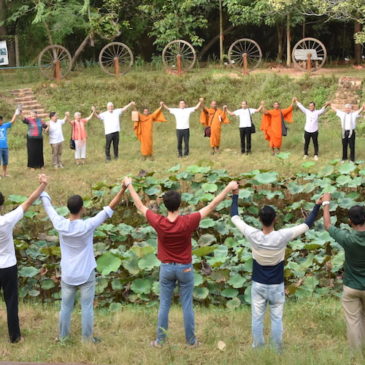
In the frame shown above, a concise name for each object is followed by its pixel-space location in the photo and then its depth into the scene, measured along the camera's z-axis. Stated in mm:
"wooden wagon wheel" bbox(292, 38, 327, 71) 19000
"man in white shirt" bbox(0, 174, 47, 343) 4816
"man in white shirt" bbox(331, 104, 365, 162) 12195
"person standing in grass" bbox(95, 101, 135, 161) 13172
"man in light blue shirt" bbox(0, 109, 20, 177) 11758
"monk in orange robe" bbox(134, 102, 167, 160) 13328
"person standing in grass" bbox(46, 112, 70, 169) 12633
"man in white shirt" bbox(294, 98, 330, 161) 12641
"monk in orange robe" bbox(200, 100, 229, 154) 13499
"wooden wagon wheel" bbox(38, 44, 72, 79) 19312
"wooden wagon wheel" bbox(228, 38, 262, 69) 19591
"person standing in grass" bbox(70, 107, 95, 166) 12930
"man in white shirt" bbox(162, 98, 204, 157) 13352
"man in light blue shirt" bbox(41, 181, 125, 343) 4730
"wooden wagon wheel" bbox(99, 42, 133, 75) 19625
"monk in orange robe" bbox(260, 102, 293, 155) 13266
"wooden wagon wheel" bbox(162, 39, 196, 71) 19625
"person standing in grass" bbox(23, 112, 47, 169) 12484
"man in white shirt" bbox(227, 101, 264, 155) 13320
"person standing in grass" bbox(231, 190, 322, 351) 4539
